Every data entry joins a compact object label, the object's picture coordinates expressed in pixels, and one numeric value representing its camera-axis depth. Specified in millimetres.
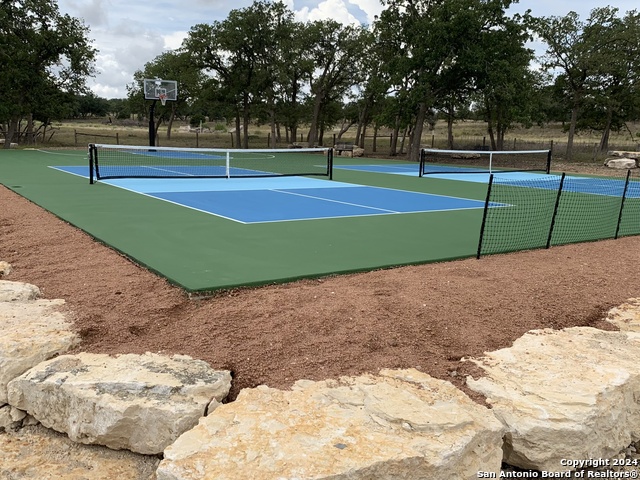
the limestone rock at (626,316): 4784
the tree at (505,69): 27911
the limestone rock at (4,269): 5888
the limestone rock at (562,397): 3100
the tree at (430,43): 27891
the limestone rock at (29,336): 3584
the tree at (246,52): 36816
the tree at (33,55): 30703
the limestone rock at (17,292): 4832
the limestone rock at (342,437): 2592
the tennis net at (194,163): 18000
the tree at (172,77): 37875
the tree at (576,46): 30344
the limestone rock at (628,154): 28111
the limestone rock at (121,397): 3117
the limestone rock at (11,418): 3441
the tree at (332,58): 36531
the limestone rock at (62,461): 2986
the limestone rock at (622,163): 26641
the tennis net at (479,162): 25662
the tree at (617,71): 29672
